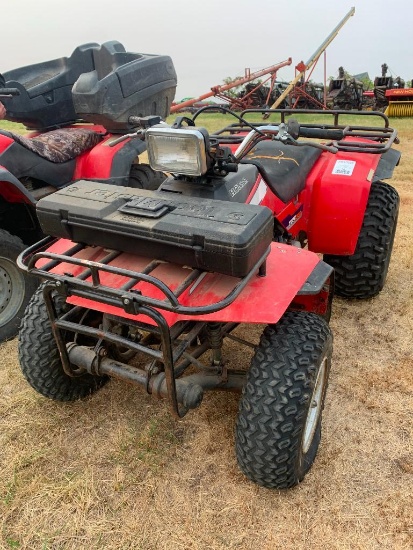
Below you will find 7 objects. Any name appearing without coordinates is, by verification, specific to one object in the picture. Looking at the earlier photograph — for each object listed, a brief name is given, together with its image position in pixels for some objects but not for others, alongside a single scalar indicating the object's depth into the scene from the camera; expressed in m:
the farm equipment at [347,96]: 12.59
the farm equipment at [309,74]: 12.00
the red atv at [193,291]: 1.57
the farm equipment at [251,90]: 11.76
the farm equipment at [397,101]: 10.95
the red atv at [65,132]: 2.95
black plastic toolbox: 1.52
